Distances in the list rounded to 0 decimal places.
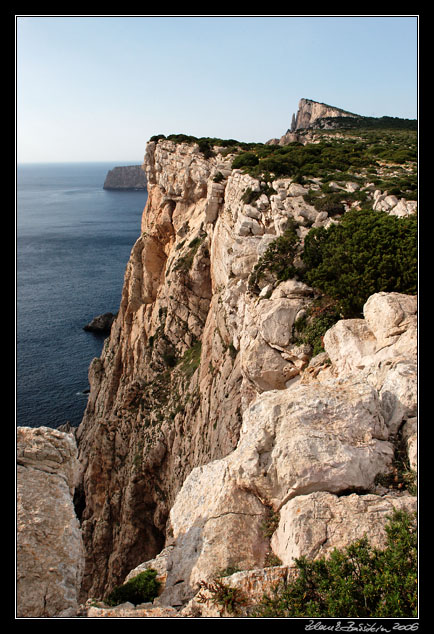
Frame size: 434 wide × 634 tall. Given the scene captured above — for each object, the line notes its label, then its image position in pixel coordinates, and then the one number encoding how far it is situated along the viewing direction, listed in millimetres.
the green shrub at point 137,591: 8344
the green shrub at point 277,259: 16295
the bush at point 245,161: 31508
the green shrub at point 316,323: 12977
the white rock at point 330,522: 6773
